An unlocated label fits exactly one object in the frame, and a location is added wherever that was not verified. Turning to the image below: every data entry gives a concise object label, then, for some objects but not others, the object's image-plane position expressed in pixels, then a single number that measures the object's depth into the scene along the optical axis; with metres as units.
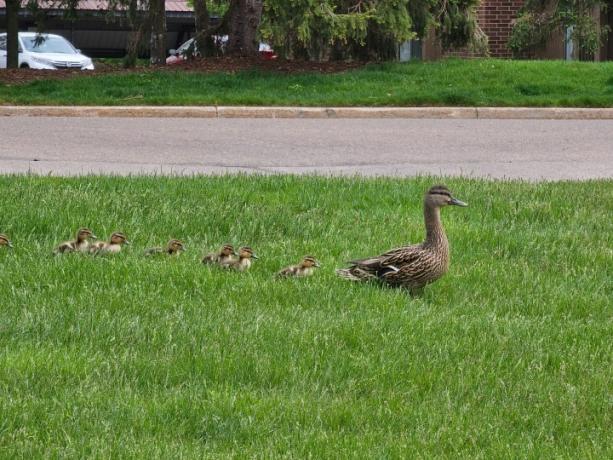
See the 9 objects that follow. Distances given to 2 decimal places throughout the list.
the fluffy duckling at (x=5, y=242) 15.16
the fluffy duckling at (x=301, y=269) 14.20
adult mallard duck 13.97
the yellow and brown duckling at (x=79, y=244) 14.93
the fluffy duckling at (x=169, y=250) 15.10
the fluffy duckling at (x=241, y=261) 14.43
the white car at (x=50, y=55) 68.31
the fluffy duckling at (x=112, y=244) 14.92
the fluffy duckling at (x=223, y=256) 14.44
